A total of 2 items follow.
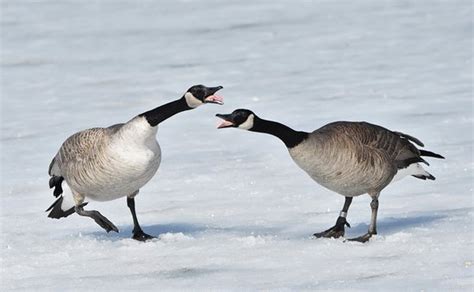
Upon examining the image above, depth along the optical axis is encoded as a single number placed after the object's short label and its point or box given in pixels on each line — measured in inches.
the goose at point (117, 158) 559.8
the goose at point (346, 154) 556.7
